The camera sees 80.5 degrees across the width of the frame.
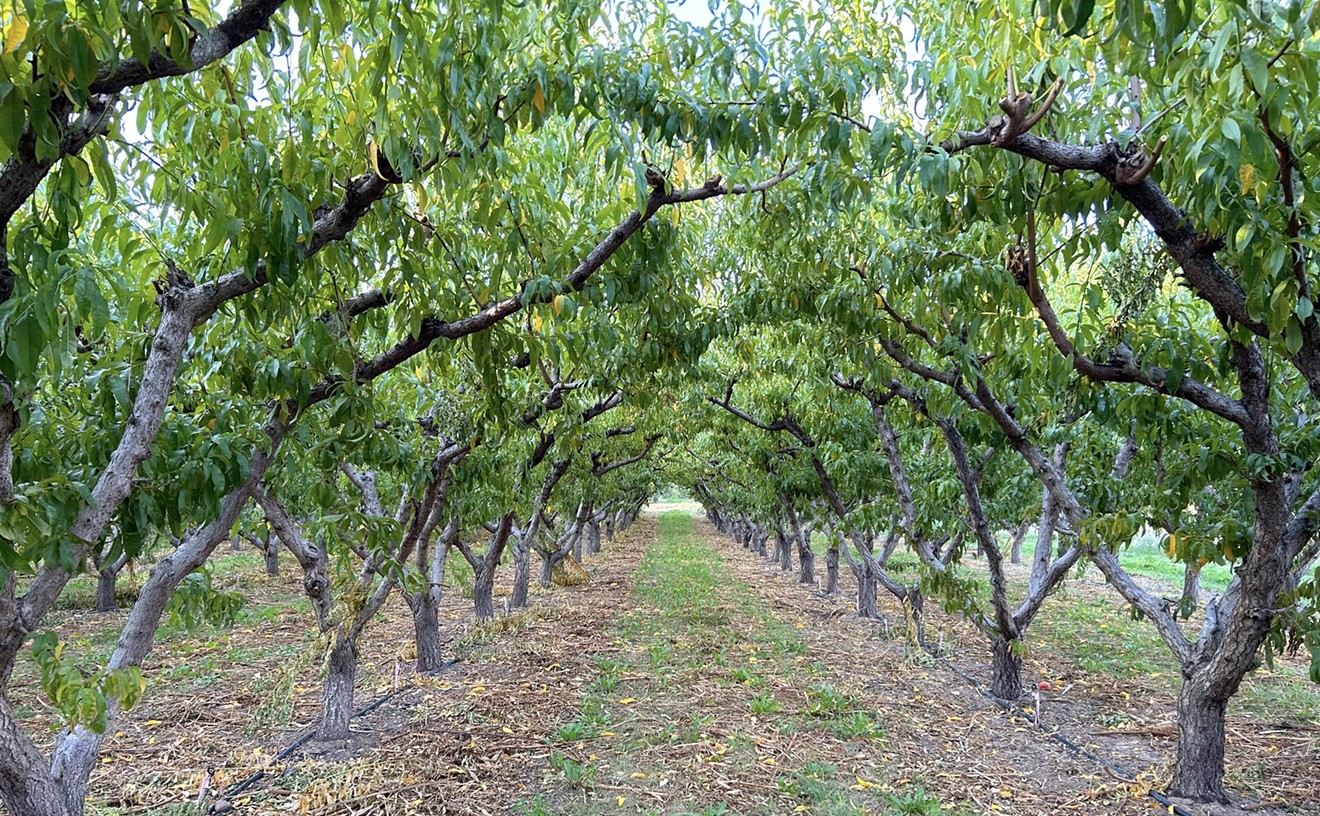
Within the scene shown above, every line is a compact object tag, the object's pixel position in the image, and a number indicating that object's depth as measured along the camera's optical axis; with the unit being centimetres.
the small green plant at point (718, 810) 490
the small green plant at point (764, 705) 716
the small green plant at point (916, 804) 496
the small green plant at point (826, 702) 723
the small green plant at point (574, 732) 641
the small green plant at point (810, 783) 523
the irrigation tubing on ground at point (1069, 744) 490
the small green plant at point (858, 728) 657
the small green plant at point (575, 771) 545
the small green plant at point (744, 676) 835
